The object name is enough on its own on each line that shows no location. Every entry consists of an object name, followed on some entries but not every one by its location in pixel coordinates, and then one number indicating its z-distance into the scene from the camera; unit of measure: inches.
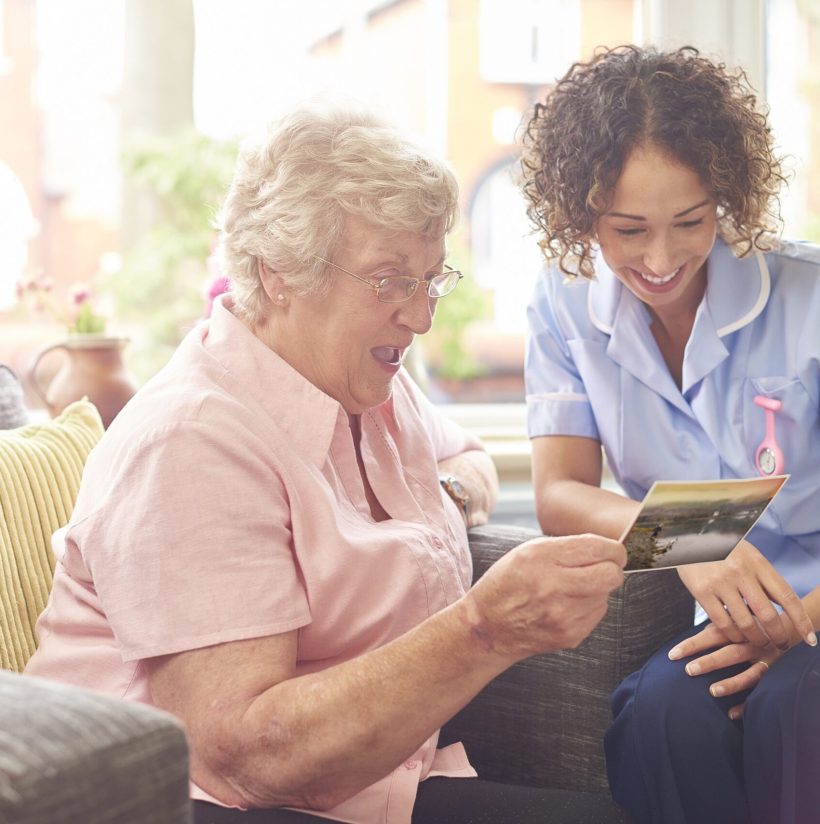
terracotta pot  89.0
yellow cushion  57.6
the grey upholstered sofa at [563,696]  64.7
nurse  58.0
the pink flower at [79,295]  95.1
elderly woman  45.0
